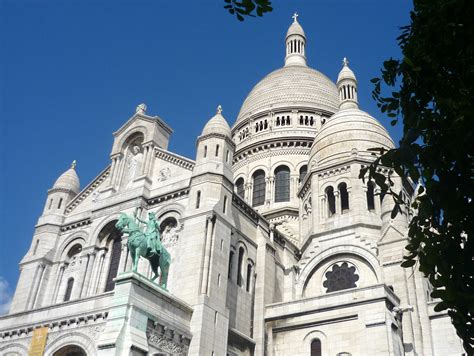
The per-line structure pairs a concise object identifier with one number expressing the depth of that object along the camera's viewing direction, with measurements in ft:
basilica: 83.25
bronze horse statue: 82.33
